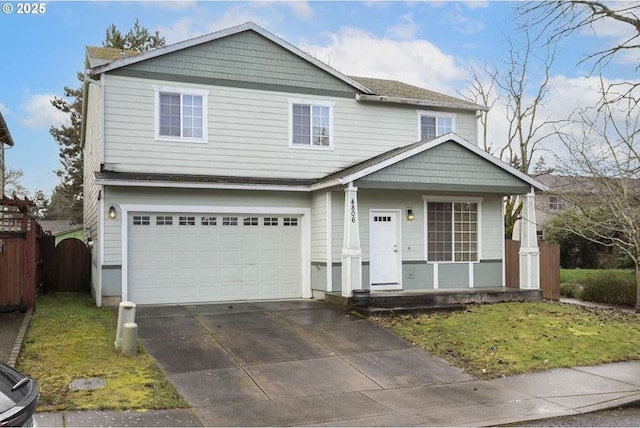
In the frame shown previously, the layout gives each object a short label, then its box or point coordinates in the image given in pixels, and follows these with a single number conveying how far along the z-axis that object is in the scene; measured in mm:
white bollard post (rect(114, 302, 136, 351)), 9180
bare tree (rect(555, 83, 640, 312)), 15633
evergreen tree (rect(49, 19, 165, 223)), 36594
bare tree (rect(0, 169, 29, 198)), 45625
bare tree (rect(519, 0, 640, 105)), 11984
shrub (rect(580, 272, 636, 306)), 19516
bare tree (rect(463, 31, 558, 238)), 28109
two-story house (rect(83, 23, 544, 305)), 13680
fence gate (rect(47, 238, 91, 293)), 17234
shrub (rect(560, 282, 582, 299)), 21062
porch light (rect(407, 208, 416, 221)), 15353
